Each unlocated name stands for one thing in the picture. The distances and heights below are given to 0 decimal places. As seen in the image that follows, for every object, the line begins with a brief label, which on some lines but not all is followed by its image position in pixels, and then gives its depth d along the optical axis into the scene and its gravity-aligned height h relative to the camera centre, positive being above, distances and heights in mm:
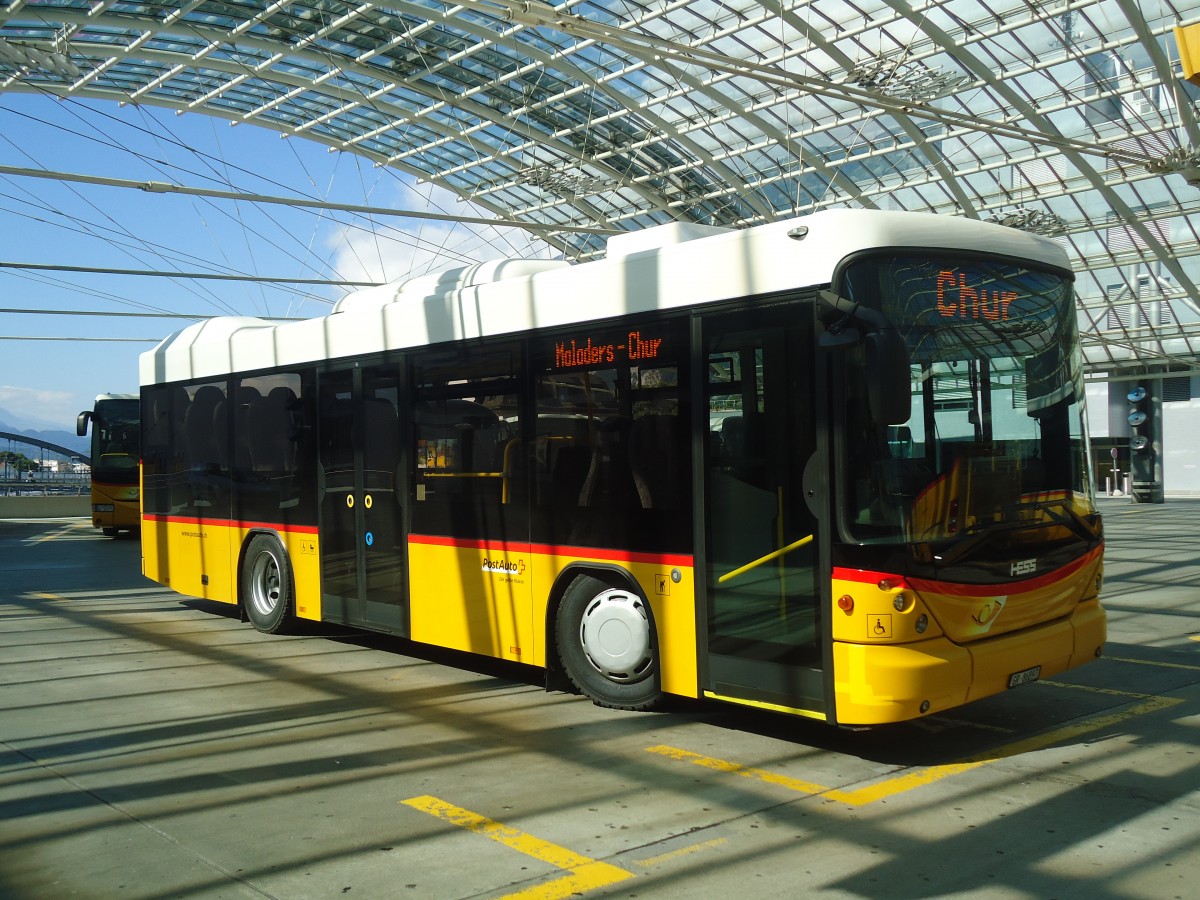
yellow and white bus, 6223 -77
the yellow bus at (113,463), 29141 +482
